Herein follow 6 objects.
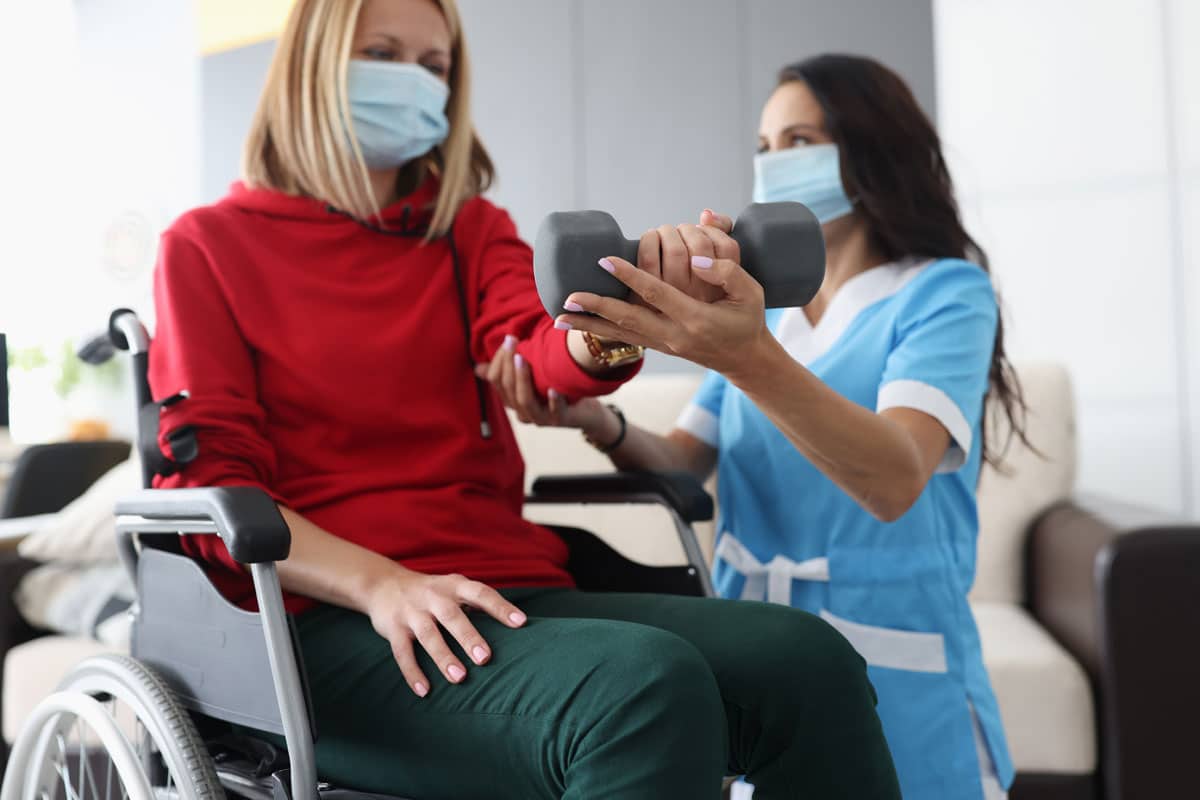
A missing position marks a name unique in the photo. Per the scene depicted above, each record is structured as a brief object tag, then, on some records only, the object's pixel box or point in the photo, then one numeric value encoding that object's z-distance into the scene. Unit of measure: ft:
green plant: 10.41
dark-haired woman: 3.36
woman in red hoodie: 2.20
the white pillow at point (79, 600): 5.84
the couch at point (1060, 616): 4.47
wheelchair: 2.32
